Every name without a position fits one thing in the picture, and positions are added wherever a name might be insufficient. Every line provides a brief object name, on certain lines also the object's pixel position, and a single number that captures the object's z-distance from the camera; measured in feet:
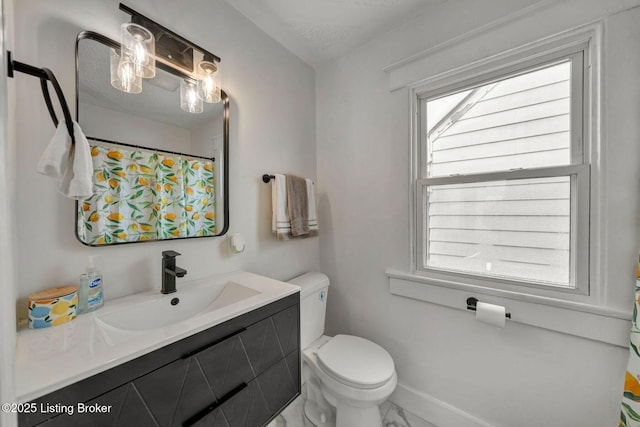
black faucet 3.06
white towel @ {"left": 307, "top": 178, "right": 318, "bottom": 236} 5.25
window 3.37
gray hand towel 4.80
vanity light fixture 2.96
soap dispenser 2.54
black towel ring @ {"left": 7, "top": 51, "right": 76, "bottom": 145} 1.95
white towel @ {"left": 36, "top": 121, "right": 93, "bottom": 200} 2.06
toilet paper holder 3.85
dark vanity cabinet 1.75
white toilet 3.61
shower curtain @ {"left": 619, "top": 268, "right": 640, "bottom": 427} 2.62
